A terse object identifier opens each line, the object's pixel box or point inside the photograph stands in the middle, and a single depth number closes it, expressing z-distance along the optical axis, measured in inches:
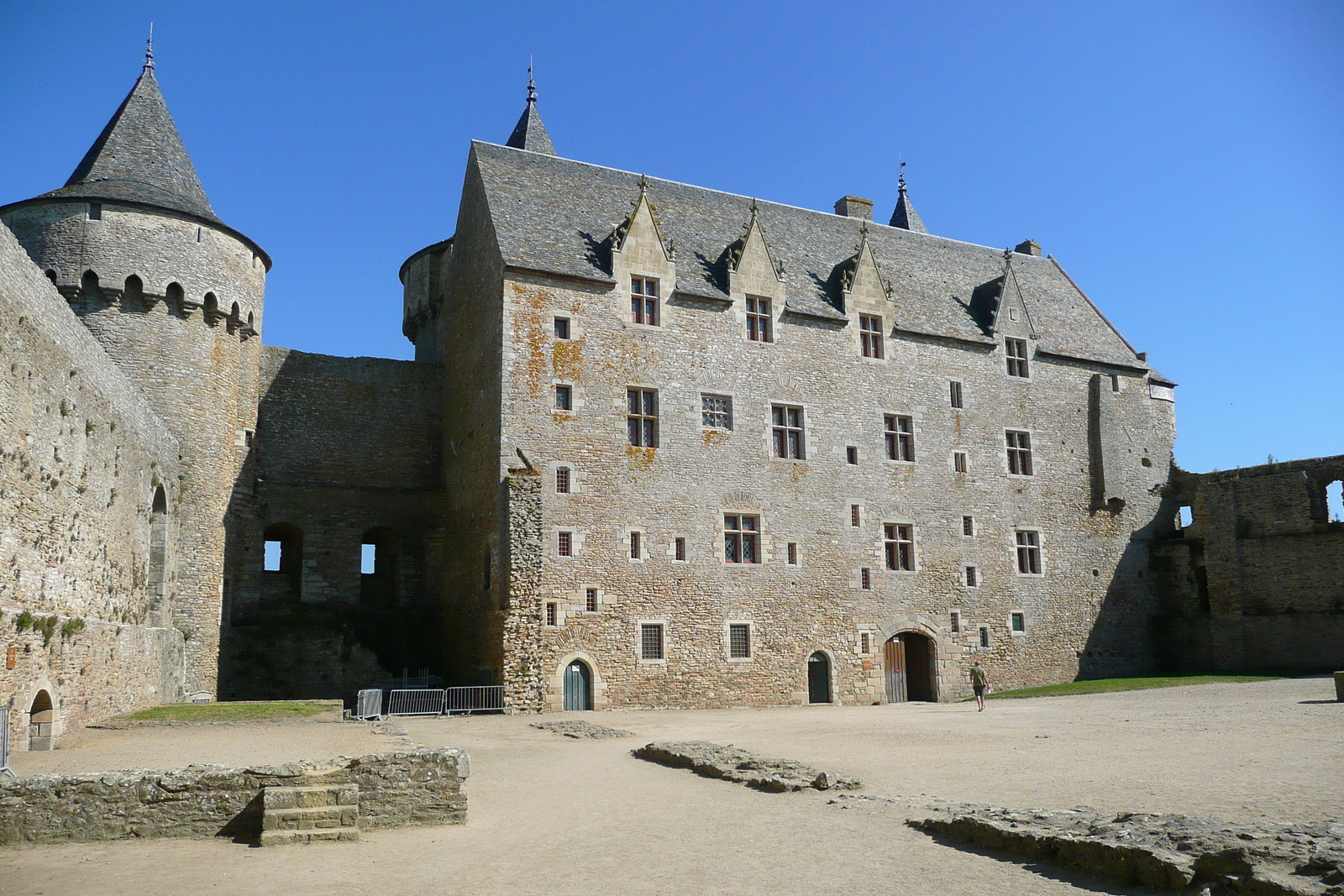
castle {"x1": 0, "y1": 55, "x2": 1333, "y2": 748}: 1023.6
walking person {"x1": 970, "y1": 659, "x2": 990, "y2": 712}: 1056.8
